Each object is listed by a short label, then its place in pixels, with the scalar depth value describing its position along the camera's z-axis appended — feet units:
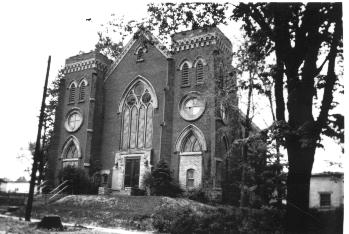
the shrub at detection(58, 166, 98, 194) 86.99
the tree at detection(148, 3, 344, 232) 33.37
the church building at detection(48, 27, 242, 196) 81.00
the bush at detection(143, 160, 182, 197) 78.28
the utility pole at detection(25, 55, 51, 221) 58.85
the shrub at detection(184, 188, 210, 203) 74.23
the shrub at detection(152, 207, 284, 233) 41.56
